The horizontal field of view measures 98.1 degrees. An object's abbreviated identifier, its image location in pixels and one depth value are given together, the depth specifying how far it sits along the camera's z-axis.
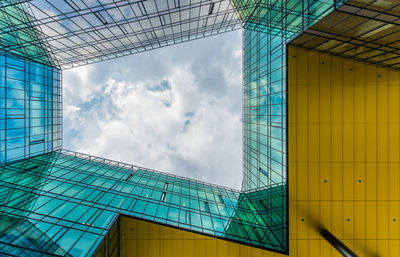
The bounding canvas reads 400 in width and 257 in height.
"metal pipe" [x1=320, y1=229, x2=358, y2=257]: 14.16
